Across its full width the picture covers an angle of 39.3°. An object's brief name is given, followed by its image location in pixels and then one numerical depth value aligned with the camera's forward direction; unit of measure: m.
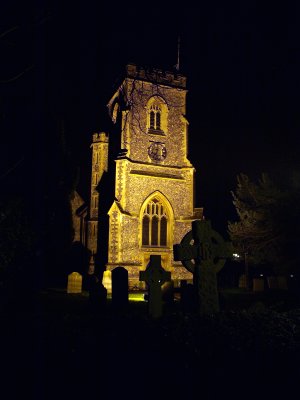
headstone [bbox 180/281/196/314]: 9.45
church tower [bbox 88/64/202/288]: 23.14
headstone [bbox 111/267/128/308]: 9.71
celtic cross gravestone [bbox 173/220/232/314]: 8.80
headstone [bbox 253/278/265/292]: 21.48
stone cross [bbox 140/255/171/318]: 9.36
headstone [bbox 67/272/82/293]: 18.98
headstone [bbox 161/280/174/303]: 12.71
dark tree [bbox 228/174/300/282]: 18.64
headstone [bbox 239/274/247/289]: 24.66
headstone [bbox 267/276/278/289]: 20.97
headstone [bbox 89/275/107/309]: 10.80
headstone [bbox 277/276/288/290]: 20.75
